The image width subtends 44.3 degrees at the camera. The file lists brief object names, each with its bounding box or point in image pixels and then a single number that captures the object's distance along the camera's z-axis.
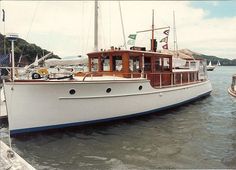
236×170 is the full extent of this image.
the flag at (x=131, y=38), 14.55
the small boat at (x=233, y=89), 12.57
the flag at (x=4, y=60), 9.18
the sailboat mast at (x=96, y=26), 14.36
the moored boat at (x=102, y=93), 9.68
